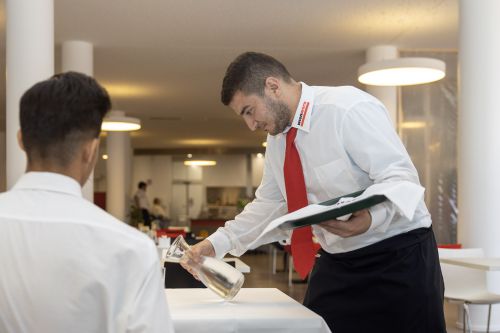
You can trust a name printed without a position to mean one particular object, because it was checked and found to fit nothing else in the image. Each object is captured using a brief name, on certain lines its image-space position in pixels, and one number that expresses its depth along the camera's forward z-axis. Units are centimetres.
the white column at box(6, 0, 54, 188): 592
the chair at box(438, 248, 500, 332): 489
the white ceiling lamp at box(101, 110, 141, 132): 1058
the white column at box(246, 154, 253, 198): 2305
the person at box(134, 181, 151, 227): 1611
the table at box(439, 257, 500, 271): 414
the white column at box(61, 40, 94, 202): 880
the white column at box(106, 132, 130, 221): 1391
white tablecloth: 189
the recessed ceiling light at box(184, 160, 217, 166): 2273
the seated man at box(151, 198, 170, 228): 1586
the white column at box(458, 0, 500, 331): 570
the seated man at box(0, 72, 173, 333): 120
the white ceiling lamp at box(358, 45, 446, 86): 628
